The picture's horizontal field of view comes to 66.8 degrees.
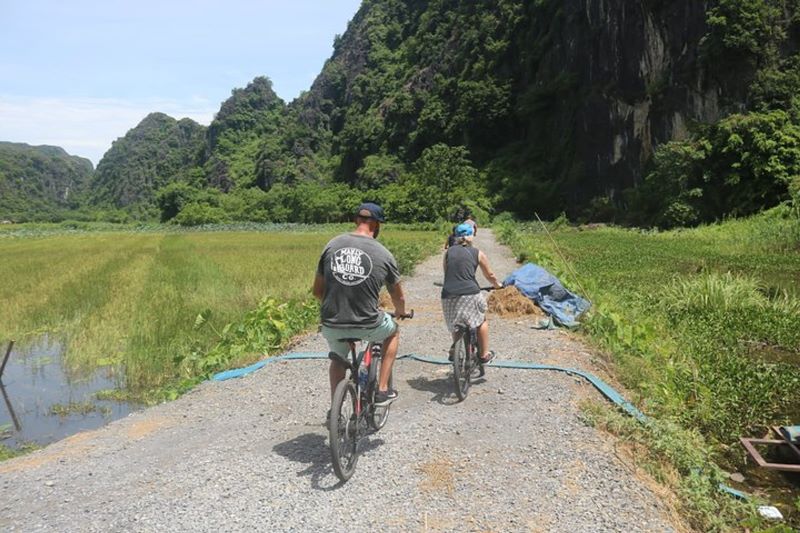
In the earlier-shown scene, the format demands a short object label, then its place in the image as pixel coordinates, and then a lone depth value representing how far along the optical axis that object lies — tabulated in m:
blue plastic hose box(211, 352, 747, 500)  5.08
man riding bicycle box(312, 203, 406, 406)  4.12
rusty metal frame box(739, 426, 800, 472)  4.71
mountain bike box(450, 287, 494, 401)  5.54
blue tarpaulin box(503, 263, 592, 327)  9.02
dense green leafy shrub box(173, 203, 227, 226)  91.62
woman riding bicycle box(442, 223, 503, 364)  5.75
